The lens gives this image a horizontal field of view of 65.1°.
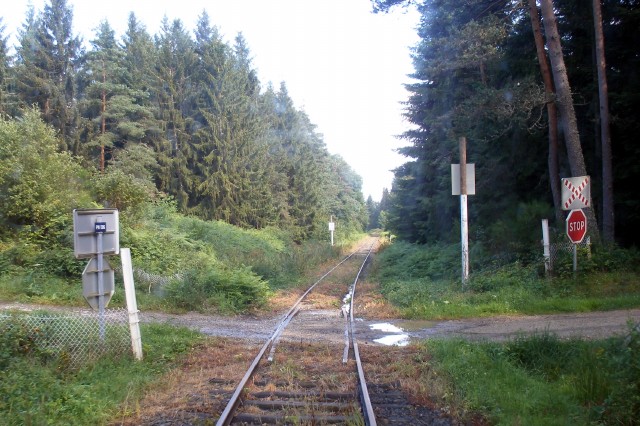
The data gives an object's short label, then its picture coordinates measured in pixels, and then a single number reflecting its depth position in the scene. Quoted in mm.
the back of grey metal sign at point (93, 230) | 7430
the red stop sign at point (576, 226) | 12164
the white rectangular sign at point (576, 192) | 12625
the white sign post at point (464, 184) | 15005
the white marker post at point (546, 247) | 13516
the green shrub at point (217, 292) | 13375
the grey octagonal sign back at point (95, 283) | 7473
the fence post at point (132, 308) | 7461
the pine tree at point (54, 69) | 29297
